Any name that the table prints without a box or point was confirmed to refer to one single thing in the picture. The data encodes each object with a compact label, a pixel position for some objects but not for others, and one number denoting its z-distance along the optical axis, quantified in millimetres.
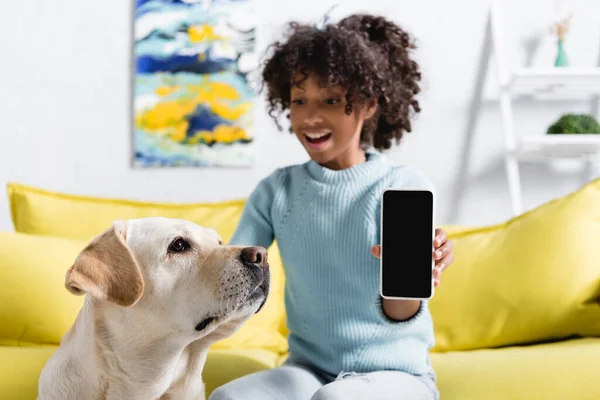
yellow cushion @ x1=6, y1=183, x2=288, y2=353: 1890
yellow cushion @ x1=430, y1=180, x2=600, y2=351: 1646
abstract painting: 2469
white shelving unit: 2199
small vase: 2286
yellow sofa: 1630
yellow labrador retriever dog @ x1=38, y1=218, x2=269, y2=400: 978
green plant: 2219
